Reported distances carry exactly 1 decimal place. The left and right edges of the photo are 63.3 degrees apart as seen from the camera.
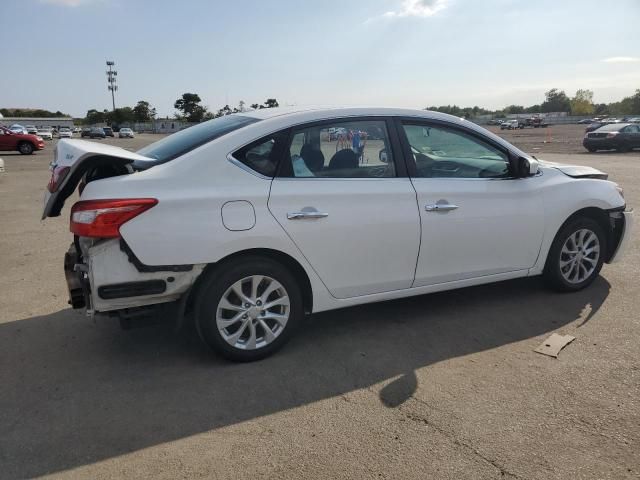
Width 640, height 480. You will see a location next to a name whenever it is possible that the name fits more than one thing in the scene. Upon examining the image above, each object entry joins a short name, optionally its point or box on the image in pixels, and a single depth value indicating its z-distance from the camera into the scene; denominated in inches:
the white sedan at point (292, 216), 127.3
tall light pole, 4330.7
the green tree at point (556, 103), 6046.3
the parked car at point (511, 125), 3070.9
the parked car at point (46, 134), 2205.7
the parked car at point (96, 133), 2456.9
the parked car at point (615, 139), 1010.7
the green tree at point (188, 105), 4495.3
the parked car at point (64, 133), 2479.7
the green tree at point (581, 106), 5792.3
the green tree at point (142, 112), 4793.3
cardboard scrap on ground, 147.7
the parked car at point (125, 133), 2623.0
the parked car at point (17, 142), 1045.2
